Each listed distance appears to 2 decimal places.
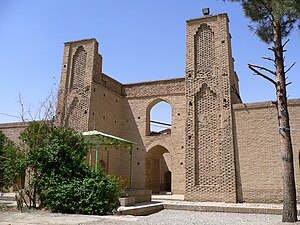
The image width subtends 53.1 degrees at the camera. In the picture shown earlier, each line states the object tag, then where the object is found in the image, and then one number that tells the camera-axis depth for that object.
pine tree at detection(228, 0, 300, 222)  8.02
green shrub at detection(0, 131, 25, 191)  10.21
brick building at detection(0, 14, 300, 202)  13.35
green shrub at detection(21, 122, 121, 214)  9.15
